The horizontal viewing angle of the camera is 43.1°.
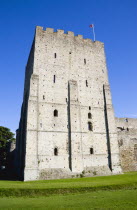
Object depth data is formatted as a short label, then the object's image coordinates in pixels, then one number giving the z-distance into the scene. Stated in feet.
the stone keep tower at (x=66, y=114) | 63.52
